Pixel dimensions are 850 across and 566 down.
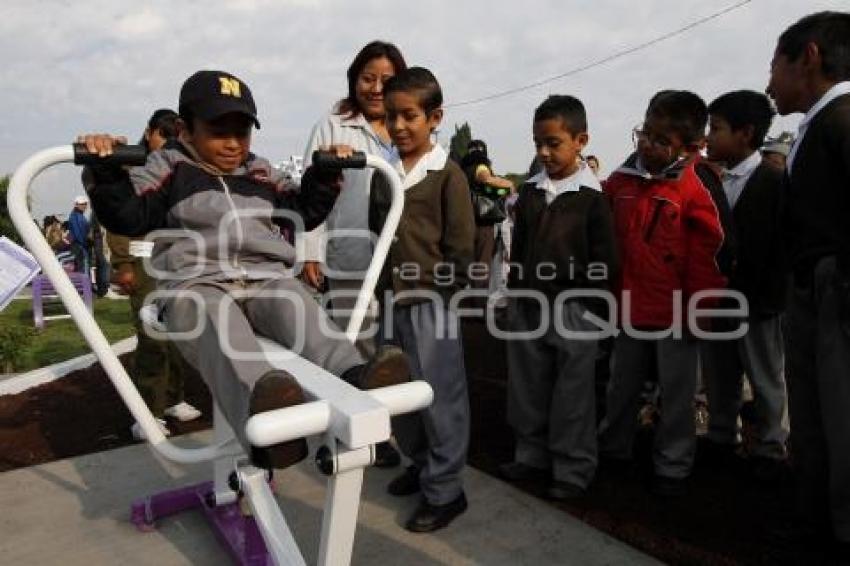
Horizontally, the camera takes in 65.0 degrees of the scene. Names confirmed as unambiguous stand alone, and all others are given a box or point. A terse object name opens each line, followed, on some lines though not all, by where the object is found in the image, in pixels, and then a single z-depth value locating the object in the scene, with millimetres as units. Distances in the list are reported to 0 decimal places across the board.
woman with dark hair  3031
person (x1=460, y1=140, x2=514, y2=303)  4742
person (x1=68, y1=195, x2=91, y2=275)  11625
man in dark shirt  2158
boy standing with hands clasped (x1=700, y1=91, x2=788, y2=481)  3107
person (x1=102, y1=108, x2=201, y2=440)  3559
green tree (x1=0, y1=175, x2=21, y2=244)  15563
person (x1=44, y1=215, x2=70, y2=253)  13891
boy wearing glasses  2770
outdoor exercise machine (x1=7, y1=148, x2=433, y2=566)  1460
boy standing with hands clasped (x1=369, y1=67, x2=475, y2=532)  2627
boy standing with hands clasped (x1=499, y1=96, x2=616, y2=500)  2789
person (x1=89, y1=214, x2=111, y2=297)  11570
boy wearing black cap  2047
